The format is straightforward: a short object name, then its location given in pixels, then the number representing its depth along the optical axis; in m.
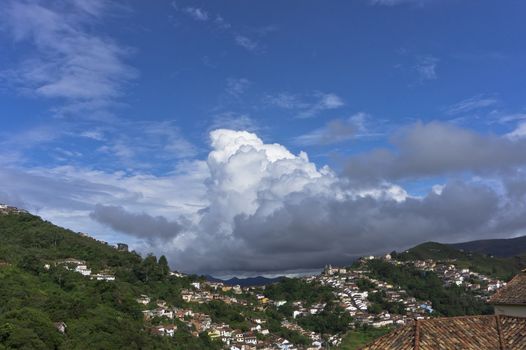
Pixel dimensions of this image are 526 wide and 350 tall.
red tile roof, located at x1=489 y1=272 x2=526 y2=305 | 17.36
